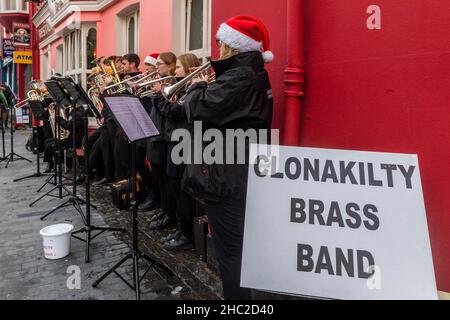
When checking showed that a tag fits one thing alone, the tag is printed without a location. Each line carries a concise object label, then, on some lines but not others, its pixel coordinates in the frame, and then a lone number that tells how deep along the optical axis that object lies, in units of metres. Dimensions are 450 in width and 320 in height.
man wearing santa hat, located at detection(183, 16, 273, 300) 2.25
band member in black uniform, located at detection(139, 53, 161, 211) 5.10
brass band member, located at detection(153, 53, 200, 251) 3.80
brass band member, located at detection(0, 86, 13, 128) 10.18
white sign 1.94
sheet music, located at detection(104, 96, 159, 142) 2.74
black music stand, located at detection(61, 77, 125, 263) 3.88
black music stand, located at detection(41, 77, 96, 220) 4.04
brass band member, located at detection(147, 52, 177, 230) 4.08
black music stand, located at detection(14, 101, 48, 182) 7.34
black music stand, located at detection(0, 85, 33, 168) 8.67
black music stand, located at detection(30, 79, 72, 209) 4.69
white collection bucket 3.63
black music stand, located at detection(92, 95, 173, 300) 2.75
